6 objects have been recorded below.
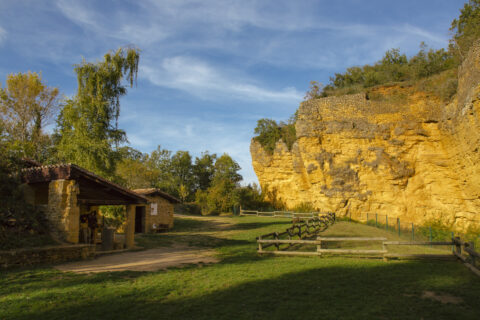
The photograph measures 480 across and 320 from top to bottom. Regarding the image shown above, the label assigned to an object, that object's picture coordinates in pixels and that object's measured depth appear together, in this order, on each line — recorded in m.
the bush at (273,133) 38.78
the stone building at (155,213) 21.23
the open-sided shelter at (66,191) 11.27
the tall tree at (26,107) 26.50
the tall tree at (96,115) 20.39
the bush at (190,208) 42.06
